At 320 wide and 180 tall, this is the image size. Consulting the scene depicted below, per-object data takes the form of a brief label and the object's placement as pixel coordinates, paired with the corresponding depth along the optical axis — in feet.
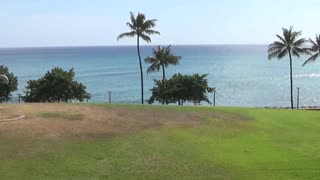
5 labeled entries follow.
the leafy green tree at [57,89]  180.24
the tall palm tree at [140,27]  207.00
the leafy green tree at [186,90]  189.98
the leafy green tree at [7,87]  183.73
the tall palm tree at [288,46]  209.95
